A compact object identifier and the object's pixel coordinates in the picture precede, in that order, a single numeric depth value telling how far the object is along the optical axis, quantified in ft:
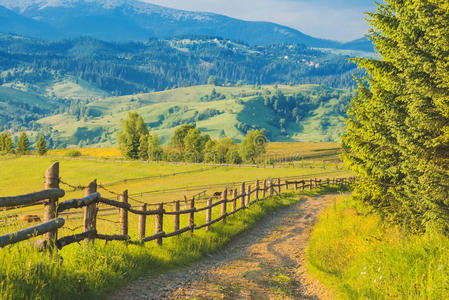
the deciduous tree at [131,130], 425.69
